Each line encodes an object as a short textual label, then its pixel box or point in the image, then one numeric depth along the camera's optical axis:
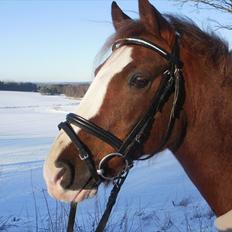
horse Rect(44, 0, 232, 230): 1.97
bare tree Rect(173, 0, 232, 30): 9.22
